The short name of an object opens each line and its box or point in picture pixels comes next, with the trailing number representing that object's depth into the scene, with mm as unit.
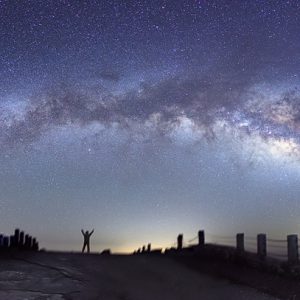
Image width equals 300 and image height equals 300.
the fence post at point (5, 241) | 21462
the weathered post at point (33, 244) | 24819
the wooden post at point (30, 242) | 24125
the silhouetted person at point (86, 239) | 26115
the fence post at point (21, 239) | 22949
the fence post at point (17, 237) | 22466
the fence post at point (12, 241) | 22017
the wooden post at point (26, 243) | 23459
